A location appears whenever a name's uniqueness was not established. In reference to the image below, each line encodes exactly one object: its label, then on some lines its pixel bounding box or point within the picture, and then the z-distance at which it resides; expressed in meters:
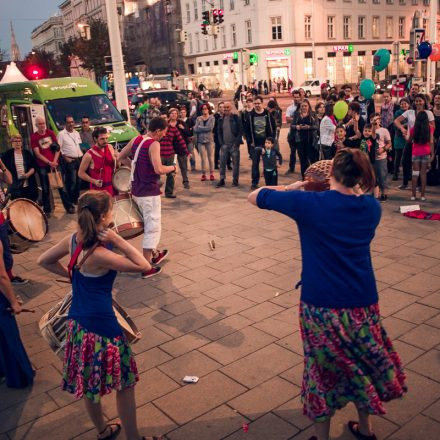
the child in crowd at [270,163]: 10.19
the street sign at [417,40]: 15.22
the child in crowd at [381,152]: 9.28
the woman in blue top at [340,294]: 2.94
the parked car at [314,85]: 44.91
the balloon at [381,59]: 15.48
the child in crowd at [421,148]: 8.92
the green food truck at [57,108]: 13.02
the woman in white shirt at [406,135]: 10.28
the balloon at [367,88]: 12.20
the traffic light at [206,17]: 29.04
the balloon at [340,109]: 10.42
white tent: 18.98
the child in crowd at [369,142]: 9.08
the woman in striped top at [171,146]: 11.04
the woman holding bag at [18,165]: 9.24
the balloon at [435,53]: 17.75
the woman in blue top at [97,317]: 3.14
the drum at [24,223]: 6.39
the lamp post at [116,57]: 17.30
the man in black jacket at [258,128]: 10.78
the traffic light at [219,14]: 28.96
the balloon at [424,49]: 15.09
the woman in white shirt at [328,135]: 10.45
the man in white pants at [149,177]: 6.48
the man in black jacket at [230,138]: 11.43
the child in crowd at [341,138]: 9.30
